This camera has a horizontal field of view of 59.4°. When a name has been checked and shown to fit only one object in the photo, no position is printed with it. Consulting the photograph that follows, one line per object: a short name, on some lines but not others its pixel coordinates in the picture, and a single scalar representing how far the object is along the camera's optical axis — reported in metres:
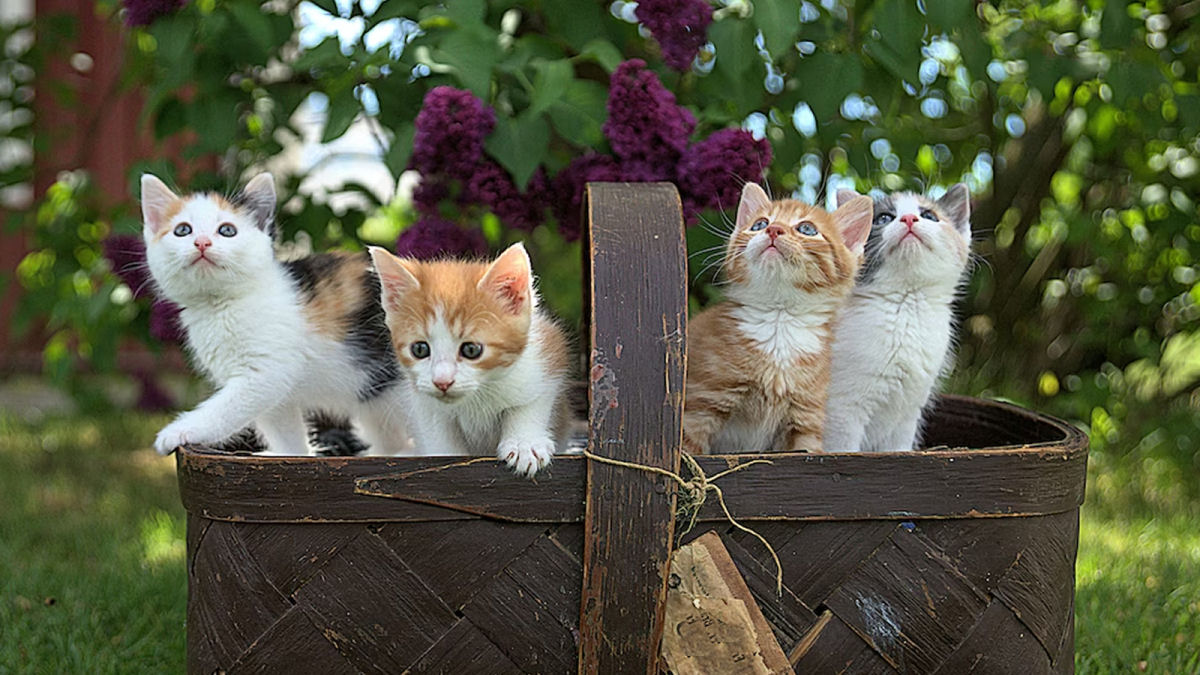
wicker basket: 1.02
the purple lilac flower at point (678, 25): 1.50
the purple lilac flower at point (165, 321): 1.70
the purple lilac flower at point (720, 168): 1.47
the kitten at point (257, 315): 1.31
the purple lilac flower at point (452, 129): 1.45
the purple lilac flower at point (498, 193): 1.54
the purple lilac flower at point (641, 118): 1.47
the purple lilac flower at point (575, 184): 1.53
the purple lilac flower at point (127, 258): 1.70
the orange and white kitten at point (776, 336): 1.26
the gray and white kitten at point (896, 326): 1.35
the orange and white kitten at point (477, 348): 1.12
